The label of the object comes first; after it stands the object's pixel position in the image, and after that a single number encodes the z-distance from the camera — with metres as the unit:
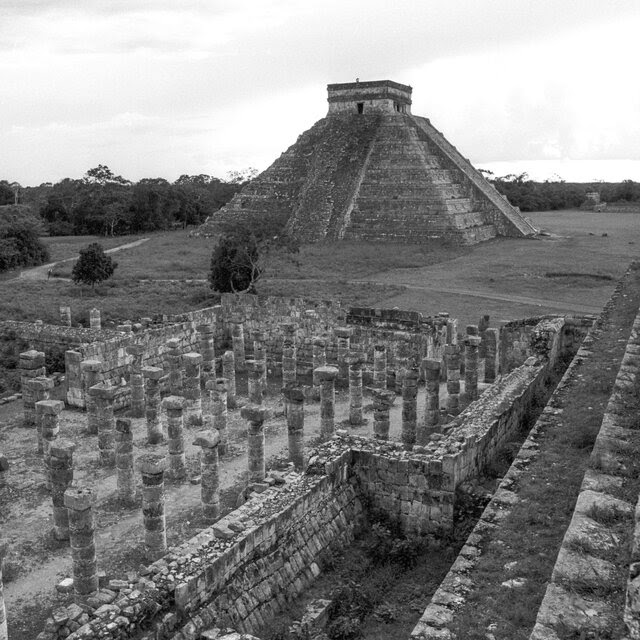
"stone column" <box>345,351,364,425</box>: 17.52
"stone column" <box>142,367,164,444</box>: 15.14
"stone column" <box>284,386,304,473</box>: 14.28
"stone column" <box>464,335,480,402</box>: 18.38
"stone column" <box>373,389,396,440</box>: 15.22
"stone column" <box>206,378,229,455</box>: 16.47
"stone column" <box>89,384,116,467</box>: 14.43
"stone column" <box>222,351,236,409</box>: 18.62
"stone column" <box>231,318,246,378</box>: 22.09
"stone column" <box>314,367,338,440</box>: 16.34
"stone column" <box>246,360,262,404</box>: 18.59
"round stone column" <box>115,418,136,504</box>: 12.84
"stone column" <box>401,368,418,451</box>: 15.97
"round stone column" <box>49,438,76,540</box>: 11.06
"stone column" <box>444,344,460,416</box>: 17.49
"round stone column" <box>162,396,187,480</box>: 13.76
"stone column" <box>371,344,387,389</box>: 18.84
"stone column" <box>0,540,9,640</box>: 8.11
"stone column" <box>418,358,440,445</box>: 16.03
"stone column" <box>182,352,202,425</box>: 16.94
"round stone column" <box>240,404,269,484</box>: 13.11
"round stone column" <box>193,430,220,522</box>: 12.07
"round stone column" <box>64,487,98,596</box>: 9.62
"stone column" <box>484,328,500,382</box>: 20.47
